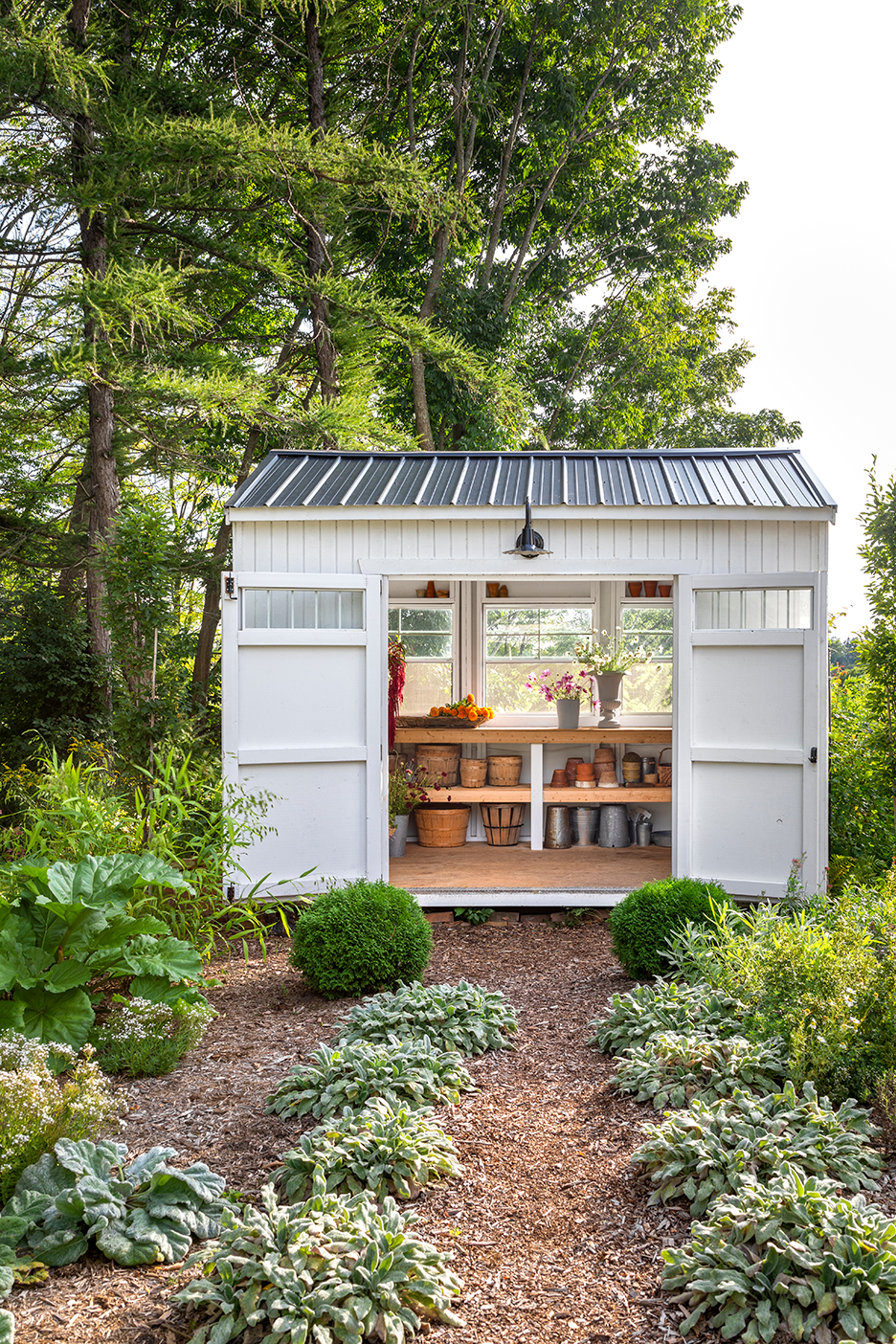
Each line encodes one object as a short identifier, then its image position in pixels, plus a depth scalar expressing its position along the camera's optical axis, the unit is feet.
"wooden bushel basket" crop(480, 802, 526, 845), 26.78
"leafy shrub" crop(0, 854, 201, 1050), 11.54
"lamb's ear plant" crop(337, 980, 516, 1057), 12.71
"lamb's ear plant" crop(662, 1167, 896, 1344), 7.00
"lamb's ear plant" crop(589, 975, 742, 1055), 12.35
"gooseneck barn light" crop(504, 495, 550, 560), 19.04
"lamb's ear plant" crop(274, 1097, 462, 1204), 9.02
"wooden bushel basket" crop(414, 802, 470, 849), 26.25
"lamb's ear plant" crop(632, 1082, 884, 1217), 8.88
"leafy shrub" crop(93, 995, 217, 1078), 12.34
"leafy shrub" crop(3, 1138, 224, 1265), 8.23
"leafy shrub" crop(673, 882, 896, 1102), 10.45
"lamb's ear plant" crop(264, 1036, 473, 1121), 10.72
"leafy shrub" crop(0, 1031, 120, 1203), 8.99
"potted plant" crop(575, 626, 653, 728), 26.02
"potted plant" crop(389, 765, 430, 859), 24.14
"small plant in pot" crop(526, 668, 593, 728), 25.32
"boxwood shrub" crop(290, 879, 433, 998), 14.90
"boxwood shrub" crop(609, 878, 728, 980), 15.49
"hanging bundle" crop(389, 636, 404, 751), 25.15
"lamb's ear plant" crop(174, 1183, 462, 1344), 6.98
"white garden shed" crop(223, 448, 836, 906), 18.45
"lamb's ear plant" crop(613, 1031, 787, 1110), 10.80
